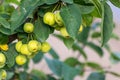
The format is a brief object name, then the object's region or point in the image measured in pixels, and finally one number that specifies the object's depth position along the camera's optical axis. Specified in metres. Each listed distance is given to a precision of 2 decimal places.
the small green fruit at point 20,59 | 1.10
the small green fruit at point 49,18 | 1.00
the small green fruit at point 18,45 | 1.08
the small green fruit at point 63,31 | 1.03
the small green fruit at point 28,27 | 1.04
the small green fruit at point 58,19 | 1.00
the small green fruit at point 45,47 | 1.09
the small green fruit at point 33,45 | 1.02
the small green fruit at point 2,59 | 1.06
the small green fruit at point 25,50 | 1.06
